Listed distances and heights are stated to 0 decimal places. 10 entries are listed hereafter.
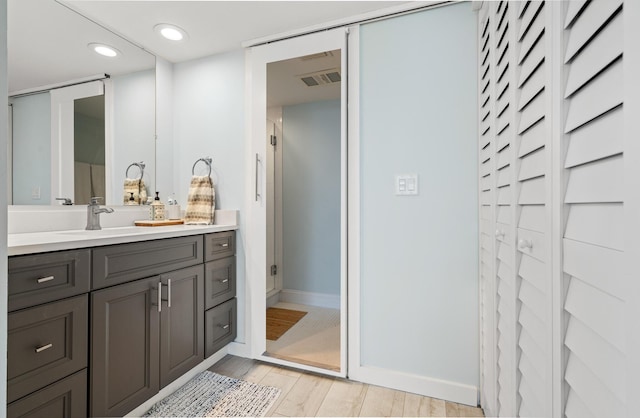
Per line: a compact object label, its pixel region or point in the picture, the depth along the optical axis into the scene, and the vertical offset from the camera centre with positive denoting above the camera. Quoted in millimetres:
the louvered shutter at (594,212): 390 -8
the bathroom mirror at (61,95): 1450 +625
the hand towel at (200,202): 2074 +32
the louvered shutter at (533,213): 623 -15
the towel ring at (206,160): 2178 +344
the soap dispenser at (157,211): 2083 -33
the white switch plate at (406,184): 1643 +129
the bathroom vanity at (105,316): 986 -475
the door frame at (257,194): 1977 +88
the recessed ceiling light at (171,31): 1816 +1124
